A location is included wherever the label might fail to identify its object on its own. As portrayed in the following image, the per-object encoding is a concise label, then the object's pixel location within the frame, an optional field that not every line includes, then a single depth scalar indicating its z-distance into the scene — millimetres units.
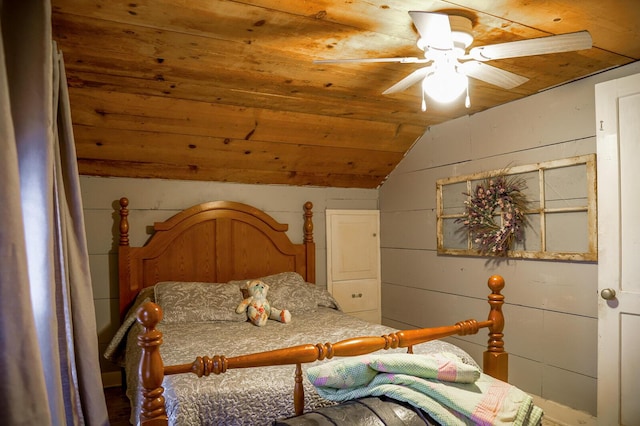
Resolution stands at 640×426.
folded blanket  1469
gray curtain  1013
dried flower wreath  2898
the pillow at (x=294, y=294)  3306
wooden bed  2143
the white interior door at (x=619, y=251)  2123
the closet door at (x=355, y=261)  4137
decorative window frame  2502
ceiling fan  1597
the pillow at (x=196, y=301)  2939
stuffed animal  2936
